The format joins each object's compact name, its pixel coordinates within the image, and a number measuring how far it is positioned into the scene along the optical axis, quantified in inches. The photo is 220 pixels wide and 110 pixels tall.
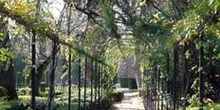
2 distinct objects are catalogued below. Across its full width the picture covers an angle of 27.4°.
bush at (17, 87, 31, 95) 624.0
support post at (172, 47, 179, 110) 222.7
